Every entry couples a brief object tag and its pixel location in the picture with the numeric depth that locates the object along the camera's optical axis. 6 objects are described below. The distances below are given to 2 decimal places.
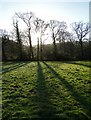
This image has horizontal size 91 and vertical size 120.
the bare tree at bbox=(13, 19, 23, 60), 19.81
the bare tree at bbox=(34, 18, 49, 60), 20.05
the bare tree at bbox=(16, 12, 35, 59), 19.76
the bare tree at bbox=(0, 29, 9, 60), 20.11
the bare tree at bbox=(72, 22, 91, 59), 23.33
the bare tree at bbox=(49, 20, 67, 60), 21.89
